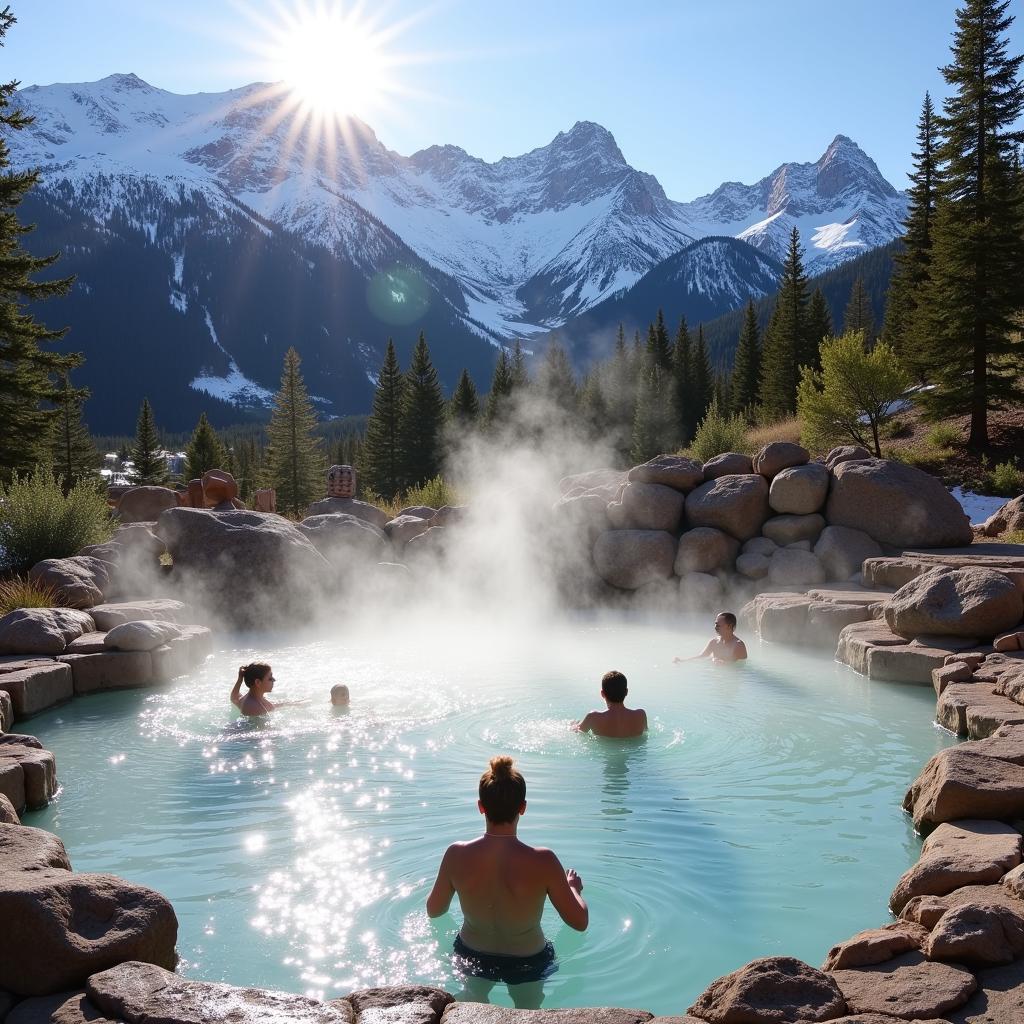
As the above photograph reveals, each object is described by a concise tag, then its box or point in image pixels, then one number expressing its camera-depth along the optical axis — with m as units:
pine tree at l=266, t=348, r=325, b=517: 37.69
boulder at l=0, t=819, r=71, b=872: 3.51
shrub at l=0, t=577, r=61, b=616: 9.20
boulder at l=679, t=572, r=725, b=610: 12.45
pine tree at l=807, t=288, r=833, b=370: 34.25
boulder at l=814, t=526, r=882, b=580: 11.82
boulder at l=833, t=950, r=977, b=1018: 2.67
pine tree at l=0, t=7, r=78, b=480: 15.32
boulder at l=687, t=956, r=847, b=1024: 2.69
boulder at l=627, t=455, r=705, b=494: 13.67
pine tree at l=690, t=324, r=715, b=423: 43.47
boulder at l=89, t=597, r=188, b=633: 9.33
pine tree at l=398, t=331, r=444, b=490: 38.69
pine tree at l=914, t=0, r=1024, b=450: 17.94
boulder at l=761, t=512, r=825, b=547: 12.52
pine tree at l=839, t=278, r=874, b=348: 53.89
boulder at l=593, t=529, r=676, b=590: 13.00
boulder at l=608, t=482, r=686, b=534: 13.33
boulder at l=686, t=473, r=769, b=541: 12.88
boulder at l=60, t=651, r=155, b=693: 8.16
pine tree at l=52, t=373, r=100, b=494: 36.17
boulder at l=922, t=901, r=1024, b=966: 2.90
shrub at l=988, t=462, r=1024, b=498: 15.73
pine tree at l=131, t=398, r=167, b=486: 40.41
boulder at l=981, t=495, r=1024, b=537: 12.39
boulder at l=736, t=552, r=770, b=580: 12.42
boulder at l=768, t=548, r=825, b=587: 12.04
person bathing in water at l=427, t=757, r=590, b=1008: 3.48
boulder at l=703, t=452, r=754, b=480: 13.75
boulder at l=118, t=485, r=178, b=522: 19.70
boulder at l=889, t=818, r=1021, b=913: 3.66
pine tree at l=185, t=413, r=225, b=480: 43.84
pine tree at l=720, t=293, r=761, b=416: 42.41
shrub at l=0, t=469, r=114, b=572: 11.26
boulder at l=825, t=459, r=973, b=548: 11.76
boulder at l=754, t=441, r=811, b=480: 13.12
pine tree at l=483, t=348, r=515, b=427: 42.00
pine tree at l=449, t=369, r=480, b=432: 41.22
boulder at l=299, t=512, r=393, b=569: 13.95
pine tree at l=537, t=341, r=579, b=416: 46.31
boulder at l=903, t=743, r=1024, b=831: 4.34
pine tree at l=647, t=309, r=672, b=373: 43.44
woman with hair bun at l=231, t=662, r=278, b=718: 7.29
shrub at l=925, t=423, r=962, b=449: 18.16
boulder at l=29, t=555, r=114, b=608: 9.88
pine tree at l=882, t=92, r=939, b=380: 26.23
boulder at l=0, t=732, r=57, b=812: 5.22
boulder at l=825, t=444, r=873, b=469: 12.85
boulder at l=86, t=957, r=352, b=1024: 2.71
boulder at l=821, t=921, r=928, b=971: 3.05
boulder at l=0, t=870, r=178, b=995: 2.92
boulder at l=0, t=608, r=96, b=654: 8.11
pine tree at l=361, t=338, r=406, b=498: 38.53
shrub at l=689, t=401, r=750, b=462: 18.31
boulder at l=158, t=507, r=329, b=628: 11.96
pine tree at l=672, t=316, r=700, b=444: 42.28
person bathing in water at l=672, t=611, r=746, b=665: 9.06
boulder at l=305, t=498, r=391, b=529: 16.31
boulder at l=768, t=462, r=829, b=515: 12.54
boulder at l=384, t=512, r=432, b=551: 15.06
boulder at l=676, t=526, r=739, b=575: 12.75
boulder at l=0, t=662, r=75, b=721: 7.24
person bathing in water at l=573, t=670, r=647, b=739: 6.62
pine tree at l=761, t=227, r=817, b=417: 33.75
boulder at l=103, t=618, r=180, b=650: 8.42
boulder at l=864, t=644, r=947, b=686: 7.94
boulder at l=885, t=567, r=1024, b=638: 7.87
